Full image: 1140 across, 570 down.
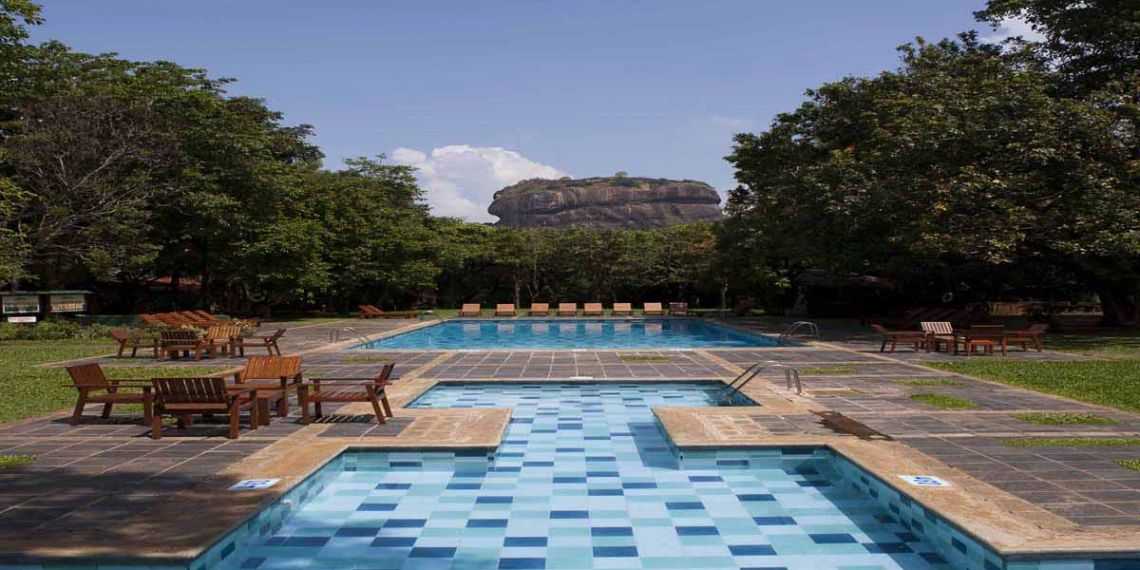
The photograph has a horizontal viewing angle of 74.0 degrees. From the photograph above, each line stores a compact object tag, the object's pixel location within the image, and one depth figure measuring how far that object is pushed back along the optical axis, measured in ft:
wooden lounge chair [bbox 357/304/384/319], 102.89
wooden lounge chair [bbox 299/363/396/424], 25.81
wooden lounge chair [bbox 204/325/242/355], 49.11
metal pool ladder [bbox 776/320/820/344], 62.84
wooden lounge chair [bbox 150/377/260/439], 23.47
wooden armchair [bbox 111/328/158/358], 50.02
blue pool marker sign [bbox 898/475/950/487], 17.63
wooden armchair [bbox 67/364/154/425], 25.33
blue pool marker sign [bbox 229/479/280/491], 17.65
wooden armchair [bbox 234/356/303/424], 26.94
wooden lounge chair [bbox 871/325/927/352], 50.98
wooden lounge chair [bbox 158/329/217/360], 47.60
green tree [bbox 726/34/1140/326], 56.70
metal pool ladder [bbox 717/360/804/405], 32.14
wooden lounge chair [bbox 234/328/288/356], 49.47
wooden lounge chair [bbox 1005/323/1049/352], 50.56
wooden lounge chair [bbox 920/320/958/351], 50.81
